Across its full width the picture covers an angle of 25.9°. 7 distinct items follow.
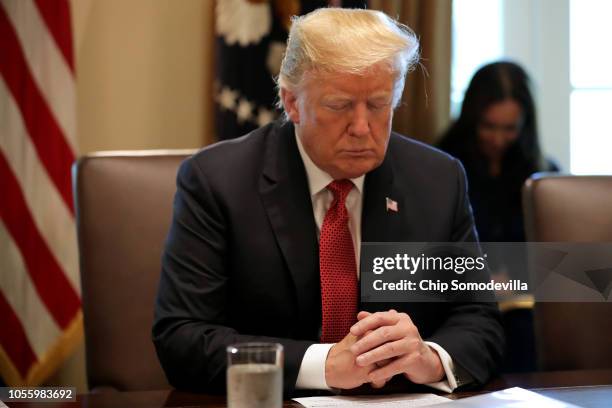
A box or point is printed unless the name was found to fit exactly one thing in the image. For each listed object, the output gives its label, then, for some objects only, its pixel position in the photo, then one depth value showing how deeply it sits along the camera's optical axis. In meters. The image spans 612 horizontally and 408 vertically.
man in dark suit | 2.18
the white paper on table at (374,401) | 1.92
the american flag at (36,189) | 3.12
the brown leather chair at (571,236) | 2.37
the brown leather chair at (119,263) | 2.39
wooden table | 1.94
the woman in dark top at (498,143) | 3.52
